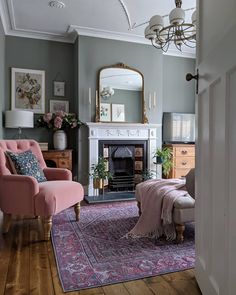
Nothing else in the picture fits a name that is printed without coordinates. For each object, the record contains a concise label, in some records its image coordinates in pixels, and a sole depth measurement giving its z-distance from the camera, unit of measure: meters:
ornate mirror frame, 4.46
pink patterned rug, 1.76
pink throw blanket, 2.37
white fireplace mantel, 4.38
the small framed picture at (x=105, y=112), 4.53
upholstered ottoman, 2.26
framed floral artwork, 4.38
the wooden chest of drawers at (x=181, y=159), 4.87
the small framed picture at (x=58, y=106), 4.57
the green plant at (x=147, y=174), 4.68
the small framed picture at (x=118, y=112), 4.62
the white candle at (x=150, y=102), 4.86
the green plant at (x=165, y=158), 4.66
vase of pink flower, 4.14
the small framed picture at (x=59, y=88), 4.60
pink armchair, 2.35
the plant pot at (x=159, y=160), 4.68
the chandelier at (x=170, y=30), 2.55
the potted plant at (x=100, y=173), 4.17
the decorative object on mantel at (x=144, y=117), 4.75
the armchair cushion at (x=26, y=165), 2.67
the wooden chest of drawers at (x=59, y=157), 4.10
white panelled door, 1.07
